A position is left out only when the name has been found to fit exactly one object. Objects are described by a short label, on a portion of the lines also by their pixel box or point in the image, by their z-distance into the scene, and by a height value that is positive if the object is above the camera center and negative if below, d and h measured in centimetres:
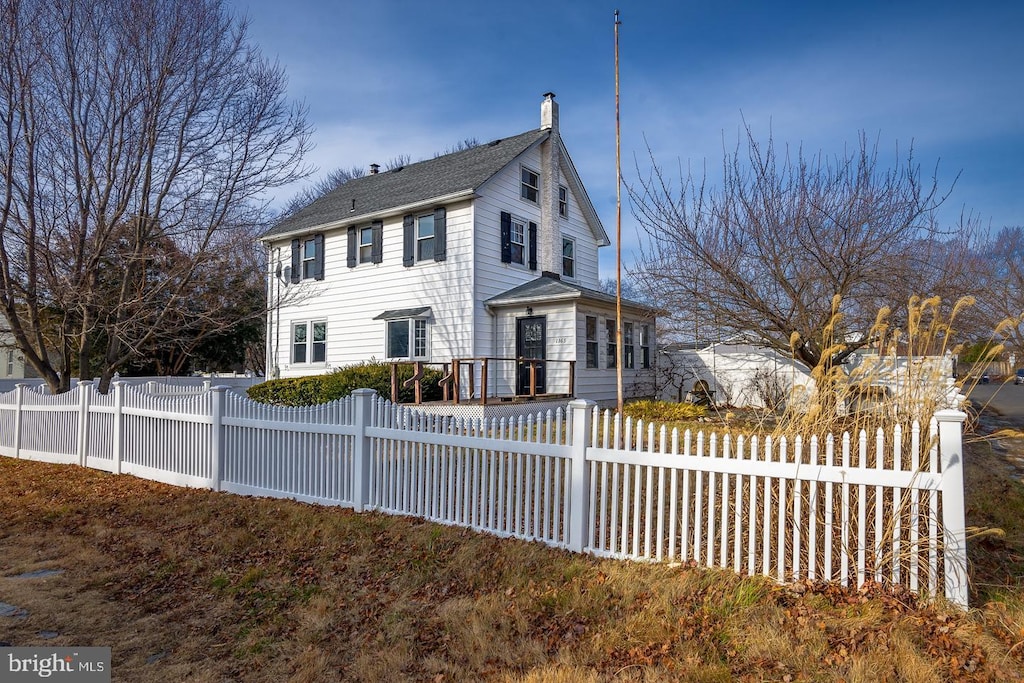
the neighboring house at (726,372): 1562 -44
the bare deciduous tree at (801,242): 891 +180
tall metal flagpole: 1040 +216
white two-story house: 1415 +213
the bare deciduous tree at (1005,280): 1766 +246
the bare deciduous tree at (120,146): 839 +314
